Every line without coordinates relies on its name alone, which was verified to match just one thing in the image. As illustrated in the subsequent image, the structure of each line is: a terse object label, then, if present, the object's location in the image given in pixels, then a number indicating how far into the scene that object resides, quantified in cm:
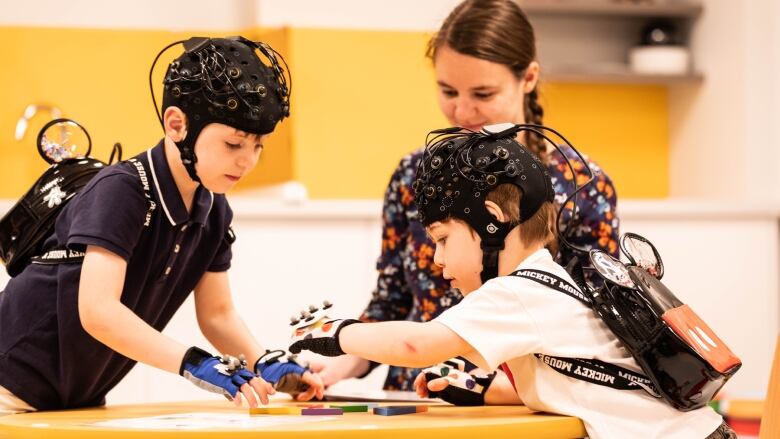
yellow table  240
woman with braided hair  320
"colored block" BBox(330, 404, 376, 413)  272
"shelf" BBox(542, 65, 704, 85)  643
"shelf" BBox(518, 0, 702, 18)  635
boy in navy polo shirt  272
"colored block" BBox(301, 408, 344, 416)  265
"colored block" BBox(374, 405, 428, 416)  263
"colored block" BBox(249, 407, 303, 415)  267
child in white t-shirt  259
